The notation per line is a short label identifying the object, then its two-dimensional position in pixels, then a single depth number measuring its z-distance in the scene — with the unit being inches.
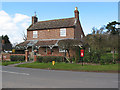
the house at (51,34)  1120.2
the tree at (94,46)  756.5
